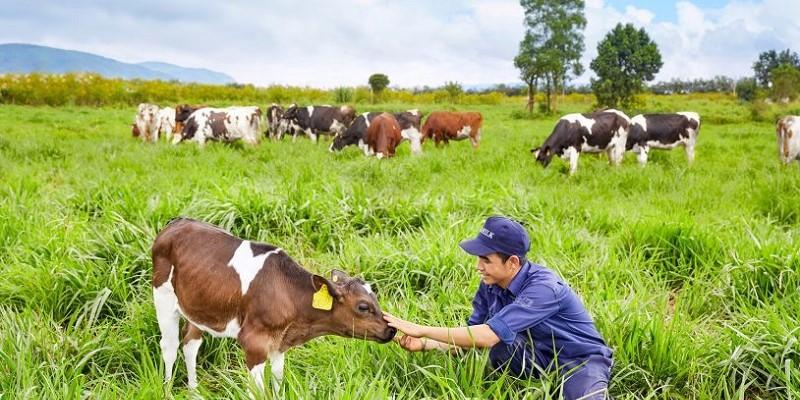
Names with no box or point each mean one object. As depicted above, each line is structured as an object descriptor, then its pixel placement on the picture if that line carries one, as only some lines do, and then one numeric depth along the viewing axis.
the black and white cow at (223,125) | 14.10
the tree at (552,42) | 33.56
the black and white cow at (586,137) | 10.64
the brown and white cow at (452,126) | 16.73
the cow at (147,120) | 16.08
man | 2.84
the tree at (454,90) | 37.34
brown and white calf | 2.84
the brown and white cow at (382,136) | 12.23
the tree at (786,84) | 33.44
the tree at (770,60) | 66.25
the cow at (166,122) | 17.09
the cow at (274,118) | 19.20
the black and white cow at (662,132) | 12.22
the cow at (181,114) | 17.12
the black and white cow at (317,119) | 17.80
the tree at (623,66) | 32.62
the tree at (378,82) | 38.47
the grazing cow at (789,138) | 11.04
